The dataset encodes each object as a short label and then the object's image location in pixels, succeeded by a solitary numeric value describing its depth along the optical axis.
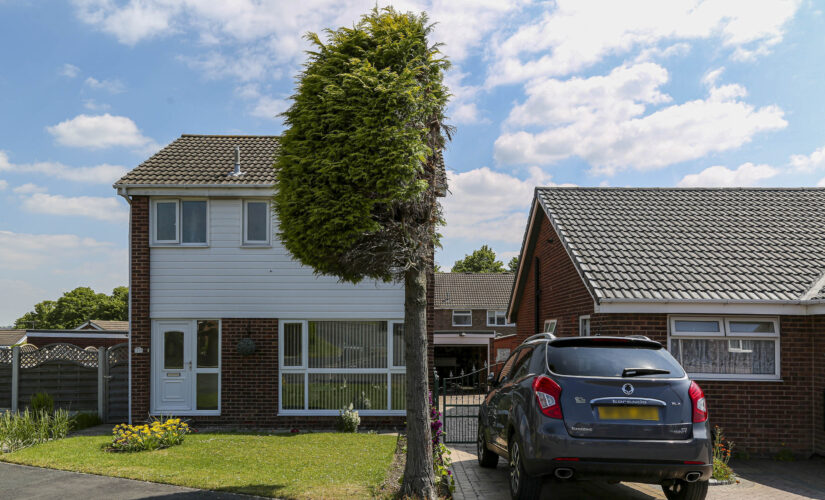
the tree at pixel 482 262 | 70.00
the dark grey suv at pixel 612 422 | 5.59
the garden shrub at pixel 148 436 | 10.14
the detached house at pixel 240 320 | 12.88
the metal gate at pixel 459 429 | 11.90
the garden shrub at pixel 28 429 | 10.69
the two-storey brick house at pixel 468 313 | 36.75
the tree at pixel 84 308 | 79.19
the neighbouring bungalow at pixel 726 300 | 10.05
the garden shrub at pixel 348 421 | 12.31
